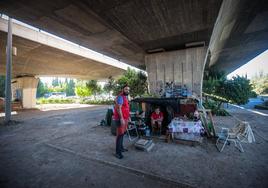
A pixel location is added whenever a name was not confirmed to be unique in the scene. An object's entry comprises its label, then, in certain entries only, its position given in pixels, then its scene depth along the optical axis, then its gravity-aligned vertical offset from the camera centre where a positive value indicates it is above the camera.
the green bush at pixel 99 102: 25.03 -1.56
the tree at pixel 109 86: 25.17 +1.27
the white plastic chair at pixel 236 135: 4.52 -1.35
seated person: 6.19 -1.10
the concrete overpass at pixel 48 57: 10.95 +3.98
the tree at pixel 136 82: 16.14 +1.32
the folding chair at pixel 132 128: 6.00 -1.50
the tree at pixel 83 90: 27.84 +0.51
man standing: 4.03 -0.68
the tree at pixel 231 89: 10.83 +0.39
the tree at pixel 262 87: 40.11 +1.99
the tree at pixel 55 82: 77.53 +6.08
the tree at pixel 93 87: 27.56 +1.23
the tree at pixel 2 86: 30.55 +1.43
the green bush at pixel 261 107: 15.24 -1.43
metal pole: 9.33 +0.97
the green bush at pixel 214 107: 11.40 -1.14
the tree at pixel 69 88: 62.04 +2.18
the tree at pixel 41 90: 49.69 +1.04
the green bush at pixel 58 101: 30.80 -1.76
